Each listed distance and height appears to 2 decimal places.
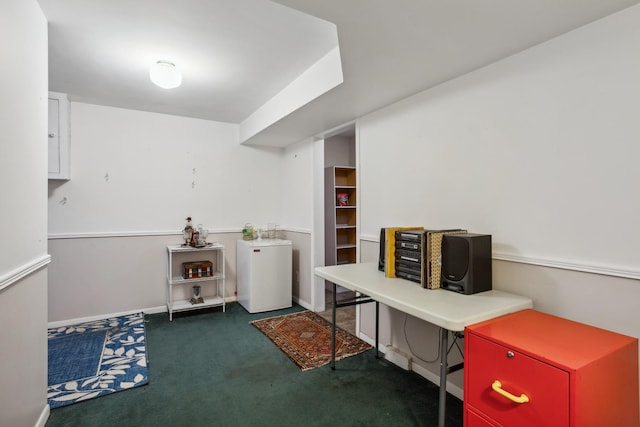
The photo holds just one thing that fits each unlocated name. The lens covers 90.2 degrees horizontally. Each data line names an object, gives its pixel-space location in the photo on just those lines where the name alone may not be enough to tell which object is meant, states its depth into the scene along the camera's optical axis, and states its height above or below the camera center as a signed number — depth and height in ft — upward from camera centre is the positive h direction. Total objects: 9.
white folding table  4.55 -1.45
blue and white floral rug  7.13 -3.89
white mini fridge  12.40 -2.44
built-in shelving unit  15.01 -0.08
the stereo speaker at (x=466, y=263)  5.60 -0.89
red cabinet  3.47 -1.93
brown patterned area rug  8.65 -3.89
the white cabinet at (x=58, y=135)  9.95 +2.51
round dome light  8.10 +3.57
